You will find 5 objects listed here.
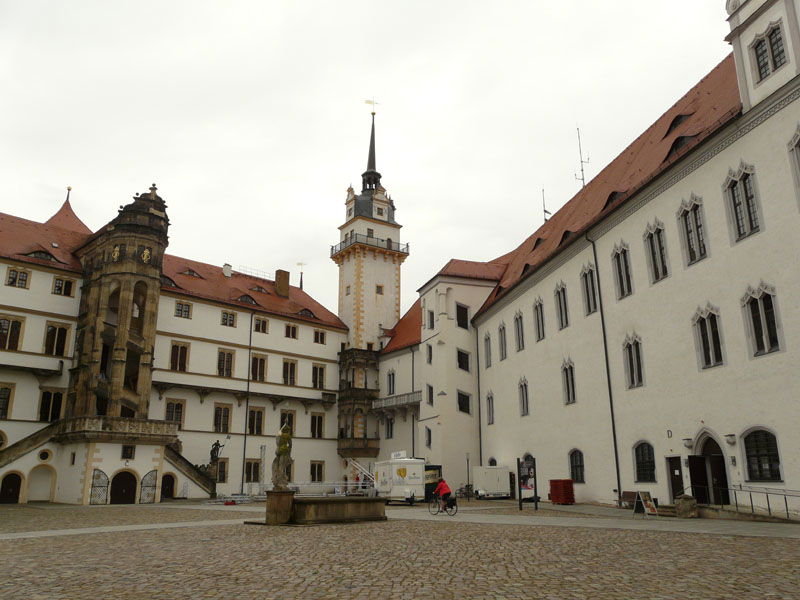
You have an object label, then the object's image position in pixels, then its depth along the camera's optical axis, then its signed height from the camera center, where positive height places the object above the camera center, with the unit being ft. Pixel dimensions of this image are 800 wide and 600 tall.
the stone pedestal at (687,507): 71.51 -4.40
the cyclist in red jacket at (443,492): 84.48 -3.09
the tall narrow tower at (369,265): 196.34 +61.80
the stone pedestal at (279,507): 67.87 -3.85
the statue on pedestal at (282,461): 70.85 +0.85
